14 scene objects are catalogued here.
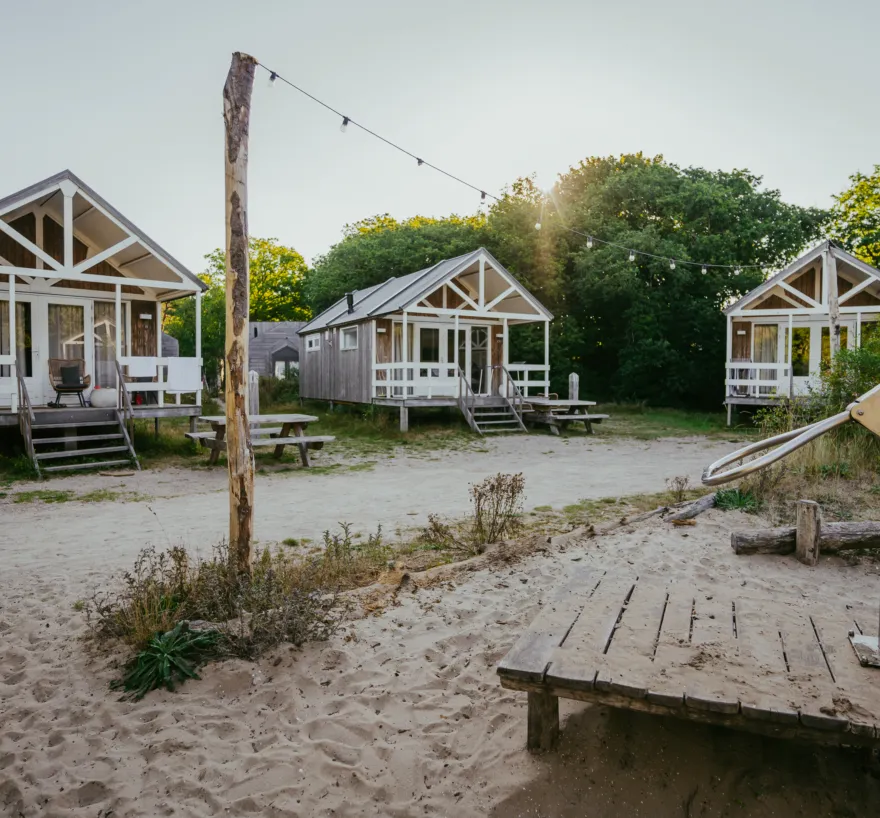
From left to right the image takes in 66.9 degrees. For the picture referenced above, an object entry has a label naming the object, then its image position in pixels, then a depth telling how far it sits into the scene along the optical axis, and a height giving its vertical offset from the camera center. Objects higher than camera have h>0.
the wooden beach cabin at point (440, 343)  18.58 +1.12
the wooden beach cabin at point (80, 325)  12.16 +1.16
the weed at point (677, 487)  8.19 -1.45
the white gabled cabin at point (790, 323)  18.75 +1.78
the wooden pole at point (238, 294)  4.88 +0.61
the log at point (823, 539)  5.68 -1.36
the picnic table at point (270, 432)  11.86 -1.06
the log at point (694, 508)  6.97 -1.40
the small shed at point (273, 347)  39.41 +1.89
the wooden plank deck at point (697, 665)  2.69 -1.32
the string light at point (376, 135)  6.95 +3.14
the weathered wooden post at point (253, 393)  13.99 -0.33
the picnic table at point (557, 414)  17.62 -0.95
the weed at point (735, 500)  7.34 -1.35
